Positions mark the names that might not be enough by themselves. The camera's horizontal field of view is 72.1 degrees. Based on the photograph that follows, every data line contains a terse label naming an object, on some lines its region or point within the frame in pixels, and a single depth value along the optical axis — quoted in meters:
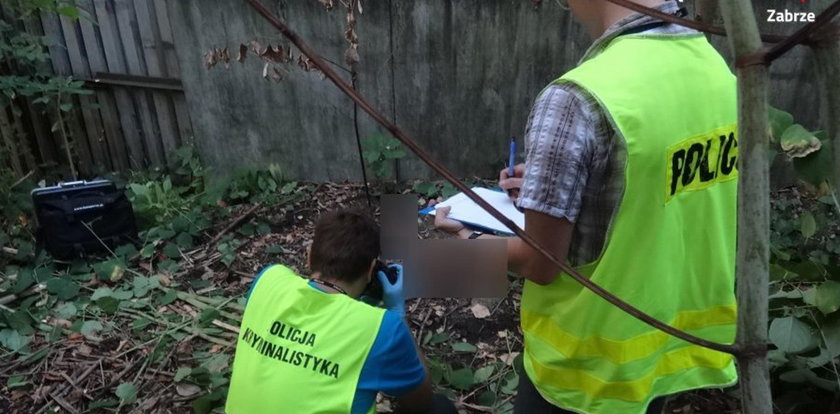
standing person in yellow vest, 1.14
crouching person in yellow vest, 1.69
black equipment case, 4.00
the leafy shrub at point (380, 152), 4.86
